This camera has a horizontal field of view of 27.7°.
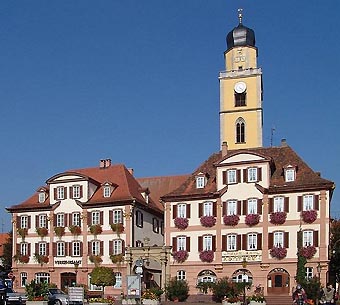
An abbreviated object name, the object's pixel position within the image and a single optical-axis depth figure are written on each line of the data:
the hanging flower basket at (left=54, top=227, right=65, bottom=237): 63.53
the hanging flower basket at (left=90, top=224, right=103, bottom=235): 61.91
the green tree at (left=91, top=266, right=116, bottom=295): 57.75
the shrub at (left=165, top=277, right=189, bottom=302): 54.56
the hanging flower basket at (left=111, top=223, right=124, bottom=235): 61.00
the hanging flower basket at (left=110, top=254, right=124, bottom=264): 60.19
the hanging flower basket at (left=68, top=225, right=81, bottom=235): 62.88
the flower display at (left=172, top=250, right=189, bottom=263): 58.19
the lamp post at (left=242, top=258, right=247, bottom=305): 56.12
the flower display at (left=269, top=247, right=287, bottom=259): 54.62
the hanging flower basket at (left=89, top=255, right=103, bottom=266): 61.50
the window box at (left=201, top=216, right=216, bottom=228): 57.62
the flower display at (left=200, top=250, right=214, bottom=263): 57.22
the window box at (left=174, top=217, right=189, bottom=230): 58.59
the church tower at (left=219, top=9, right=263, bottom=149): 73.75
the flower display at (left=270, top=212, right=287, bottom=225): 55.12
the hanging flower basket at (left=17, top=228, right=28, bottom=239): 65.38
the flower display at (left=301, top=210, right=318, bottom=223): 54.01
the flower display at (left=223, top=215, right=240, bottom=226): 56.75
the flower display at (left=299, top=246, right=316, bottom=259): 53.59
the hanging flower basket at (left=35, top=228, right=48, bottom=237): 64.31
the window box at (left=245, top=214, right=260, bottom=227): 56.00
